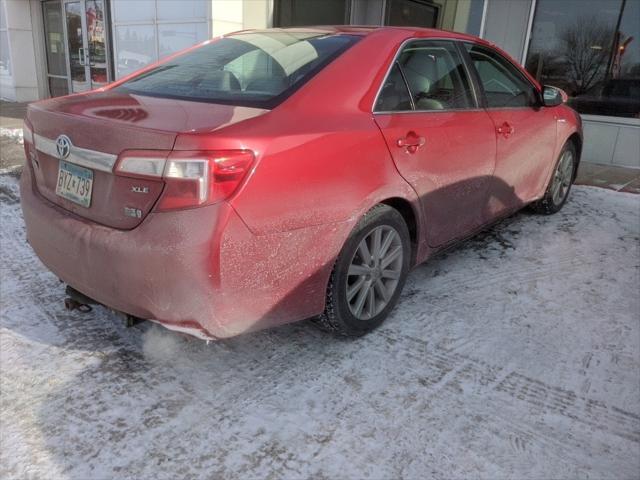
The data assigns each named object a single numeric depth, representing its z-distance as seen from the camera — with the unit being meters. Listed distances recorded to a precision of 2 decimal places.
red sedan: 2.12
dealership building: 7.73
